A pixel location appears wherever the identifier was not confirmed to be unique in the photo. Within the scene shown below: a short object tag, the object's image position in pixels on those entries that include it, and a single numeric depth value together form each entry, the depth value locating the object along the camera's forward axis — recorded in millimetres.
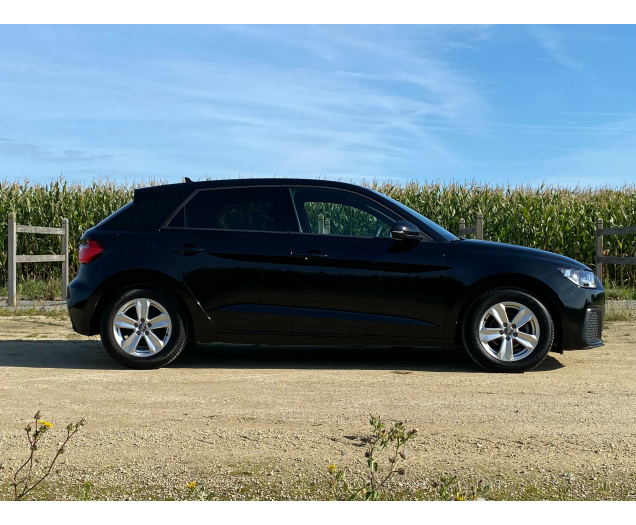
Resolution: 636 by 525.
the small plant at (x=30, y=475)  3417
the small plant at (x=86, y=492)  3318
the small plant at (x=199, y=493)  3383
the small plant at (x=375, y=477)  3254
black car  6867
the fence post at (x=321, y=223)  7122
